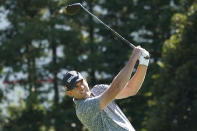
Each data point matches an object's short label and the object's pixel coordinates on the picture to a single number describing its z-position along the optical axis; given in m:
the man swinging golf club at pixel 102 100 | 9.79
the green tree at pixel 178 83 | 32.59
